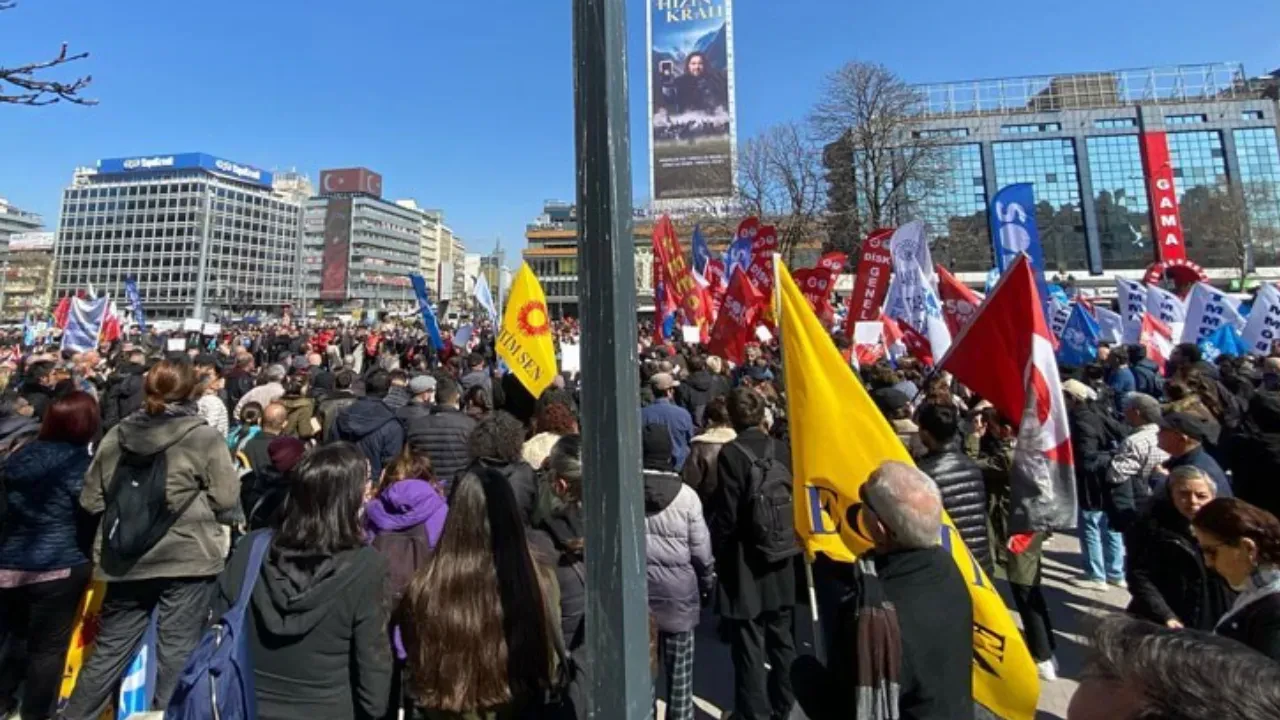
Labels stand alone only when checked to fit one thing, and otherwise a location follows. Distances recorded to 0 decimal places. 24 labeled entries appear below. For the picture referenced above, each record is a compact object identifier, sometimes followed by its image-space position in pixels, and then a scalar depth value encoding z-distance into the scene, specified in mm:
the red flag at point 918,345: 8398
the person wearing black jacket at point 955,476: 3604
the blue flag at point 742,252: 14797
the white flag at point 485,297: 13020
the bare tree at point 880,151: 26469
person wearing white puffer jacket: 3498
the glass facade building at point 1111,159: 65312
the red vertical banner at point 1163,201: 53375
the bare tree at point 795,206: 28141
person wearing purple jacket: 2953
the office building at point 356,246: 132875
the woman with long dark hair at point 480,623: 2139
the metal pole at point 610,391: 1341
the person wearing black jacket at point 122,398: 7617
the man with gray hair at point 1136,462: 4902
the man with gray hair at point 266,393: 6538
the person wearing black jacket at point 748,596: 3838
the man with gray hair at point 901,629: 1829
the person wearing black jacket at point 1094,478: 5875
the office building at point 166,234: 118062
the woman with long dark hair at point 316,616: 2180
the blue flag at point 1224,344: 10297
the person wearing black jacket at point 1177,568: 2908
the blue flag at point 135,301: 21797
